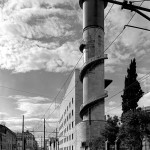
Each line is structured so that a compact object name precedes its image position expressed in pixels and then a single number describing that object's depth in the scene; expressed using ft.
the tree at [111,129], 138.87
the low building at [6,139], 302.17
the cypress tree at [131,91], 185.88
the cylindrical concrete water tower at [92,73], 201.98
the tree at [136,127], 105.19
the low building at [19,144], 599.33
